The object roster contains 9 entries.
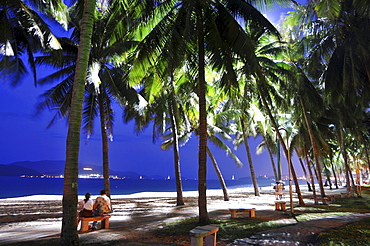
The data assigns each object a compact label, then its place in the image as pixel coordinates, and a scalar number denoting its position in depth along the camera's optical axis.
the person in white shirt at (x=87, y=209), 7.66
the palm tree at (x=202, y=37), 8.52
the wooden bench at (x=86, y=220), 7.48
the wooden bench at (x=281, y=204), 11.95
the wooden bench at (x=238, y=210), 9.55
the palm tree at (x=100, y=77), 12.23
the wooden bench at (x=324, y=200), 14.71
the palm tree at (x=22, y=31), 10.35
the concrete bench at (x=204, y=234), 4.77
